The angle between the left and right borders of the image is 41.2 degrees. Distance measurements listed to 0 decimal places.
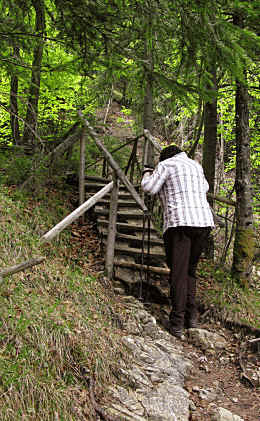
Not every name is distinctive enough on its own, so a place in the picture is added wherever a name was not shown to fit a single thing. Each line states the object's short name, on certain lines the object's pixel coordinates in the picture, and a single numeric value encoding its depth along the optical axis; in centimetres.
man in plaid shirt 409
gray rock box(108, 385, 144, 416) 251
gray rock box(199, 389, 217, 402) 310
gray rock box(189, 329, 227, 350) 409
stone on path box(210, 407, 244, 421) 276
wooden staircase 508
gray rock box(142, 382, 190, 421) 258
